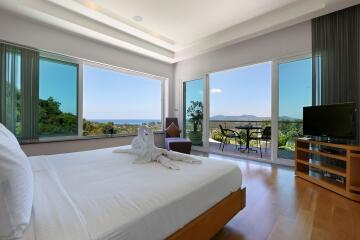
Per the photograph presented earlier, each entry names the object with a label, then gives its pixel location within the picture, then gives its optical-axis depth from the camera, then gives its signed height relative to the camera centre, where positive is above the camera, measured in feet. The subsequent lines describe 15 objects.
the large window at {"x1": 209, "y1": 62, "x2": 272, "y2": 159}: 18.76 +1.35
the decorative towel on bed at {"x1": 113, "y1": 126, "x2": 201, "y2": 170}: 6.19 -1.23
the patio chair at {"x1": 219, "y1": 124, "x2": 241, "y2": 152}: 18.84 -1.42
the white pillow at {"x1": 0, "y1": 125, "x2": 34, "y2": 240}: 2.36 -1.09
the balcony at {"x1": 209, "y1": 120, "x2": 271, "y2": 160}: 16.83 -2.74
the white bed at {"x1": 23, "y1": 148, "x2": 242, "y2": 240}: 2.75 -1.51
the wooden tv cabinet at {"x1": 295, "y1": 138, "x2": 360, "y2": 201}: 8.05 -2.39
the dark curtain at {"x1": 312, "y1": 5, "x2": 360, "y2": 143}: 9.64 +3.55
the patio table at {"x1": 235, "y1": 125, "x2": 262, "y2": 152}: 18.04 -0.95
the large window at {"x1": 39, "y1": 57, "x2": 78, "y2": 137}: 11.62 +1.48
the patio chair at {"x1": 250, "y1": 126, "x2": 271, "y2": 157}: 16.15 -1.37
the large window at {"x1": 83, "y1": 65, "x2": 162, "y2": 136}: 14.29 +1.70
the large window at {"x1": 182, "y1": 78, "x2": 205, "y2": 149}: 17.99 +1.02
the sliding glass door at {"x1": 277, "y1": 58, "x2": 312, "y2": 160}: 12.07 +1.50
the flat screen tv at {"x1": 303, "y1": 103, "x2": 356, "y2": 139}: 8.79 +0.03
